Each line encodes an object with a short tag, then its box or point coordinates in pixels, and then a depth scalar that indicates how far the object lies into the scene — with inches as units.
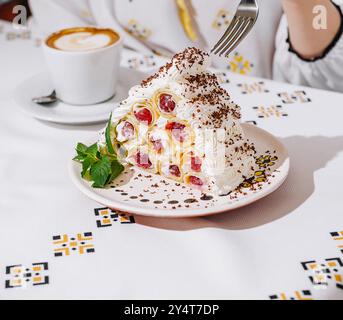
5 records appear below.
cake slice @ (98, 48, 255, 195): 38.5
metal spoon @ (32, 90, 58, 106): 53.2
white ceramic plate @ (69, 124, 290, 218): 35.7
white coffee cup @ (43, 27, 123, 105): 52.0
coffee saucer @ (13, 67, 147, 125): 49.6
